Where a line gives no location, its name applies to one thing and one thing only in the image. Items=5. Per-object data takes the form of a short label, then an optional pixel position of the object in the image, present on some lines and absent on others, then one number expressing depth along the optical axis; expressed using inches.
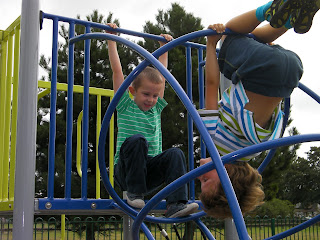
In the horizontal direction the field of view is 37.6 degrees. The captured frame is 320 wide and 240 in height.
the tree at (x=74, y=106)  424.8
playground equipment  84.1
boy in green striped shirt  112.7
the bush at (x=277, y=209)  674.2
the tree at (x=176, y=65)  450.0
